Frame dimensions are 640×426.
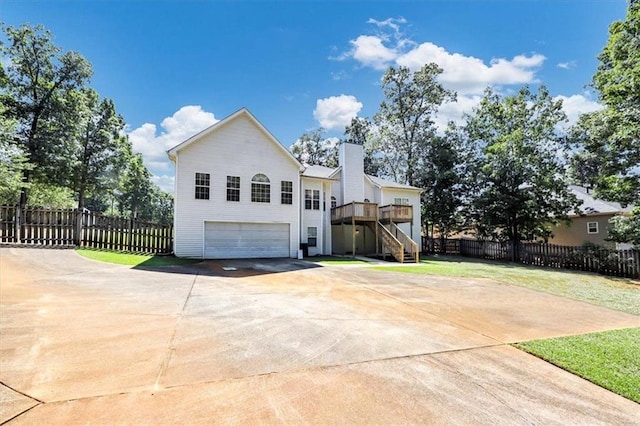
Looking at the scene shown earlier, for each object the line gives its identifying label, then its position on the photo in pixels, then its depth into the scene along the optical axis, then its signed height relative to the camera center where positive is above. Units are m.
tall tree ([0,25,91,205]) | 22.81 +10.34
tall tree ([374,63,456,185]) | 29.84 +11.74
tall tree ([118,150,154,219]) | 38.42 +6.82
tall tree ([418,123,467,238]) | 26.86 +4.24
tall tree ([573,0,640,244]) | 13.49 +5.04
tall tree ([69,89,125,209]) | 25.84 +7.96
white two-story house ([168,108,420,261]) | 15.80 +1.45
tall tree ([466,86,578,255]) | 20.86 +3.93
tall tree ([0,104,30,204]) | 15.59 +3.88
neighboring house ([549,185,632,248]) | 21.41 +0.25
